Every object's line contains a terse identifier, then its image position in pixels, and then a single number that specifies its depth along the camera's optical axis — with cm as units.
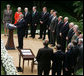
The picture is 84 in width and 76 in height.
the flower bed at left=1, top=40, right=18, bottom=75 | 1479
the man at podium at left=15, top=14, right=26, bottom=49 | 1923
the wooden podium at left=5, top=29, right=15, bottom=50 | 1958
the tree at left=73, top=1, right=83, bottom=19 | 2526
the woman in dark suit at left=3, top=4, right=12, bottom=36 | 2259
